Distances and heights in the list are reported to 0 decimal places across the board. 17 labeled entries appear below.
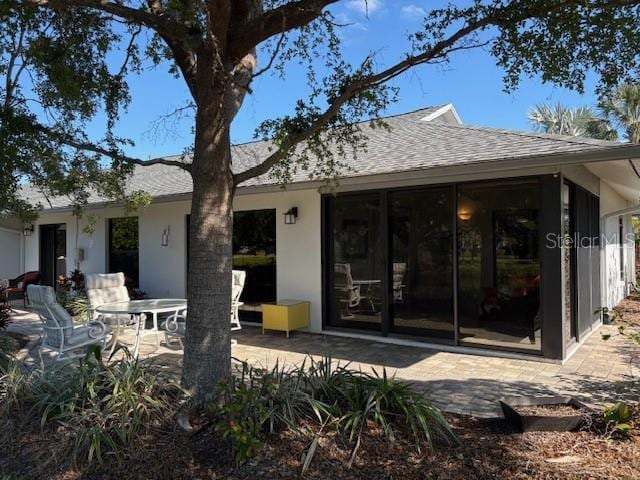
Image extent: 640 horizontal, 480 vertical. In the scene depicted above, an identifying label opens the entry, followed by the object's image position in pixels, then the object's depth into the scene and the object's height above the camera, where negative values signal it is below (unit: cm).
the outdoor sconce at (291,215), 918 +73
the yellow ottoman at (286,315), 850 -110
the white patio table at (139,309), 693 -79
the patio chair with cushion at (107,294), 794 -67
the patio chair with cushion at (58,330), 623 -100
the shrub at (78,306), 1041 -113
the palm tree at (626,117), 1816 +520
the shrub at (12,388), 402 -114
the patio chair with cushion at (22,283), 1363 -79
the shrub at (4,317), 824 -104
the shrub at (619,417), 341 -118
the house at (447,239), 648 +23
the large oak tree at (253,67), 389 +166
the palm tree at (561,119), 2422 +704
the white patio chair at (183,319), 710 -104
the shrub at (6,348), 536 -123
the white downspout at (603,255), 999 -9
